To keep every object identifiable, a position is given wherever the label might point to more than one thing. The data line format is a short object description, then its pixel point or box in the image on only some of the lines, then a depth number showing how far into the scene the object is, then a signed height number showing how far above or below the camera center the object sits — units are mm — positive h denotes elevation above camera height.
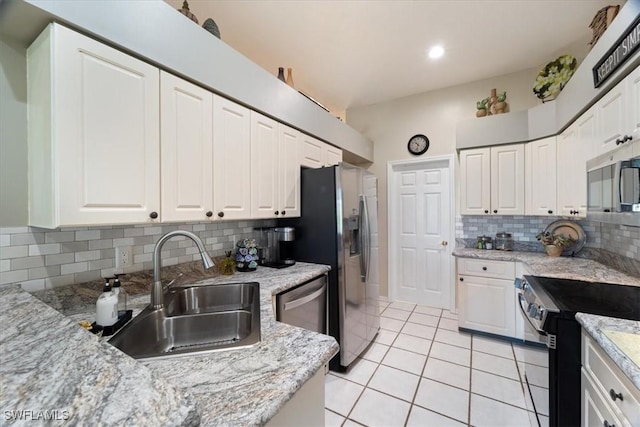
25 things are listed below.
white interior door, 3498 -290
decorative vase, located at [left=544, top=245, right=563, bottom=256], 2585 -374
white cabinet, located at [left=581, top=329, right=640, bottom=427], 869 -690
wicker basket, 1729 +1353
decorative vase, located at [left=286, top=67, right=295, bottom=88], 2434 +1277
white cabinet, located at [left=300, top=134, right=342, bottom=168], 2516 +647
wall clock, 3513 +951
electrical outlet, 1489 -253
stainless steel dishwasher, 1713 -668
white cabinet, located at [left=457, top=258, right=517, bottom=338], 2590 -872
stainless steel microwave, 1233 +141
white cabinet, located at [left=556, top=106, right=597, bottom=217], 1981 +439
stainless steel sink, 1003 -538
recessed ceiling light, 2523 +1622
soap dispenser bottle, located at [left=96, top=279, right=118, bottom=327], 1043 -396
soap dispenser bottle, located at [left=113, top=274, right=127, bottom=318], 1198 -396
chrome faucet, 1266 -326
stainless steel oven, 1256 -610
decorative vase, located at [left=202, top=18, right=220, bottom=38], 1690 +1232
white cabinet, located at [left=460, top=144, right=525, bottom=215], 2803 +372
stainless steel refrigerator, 2168 -271
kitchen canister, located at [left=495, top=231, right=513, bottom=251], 2965 -335
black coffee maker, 2262 -306
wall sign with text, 1378 +943
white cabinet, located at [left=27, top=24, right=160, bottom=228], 1042 +359
